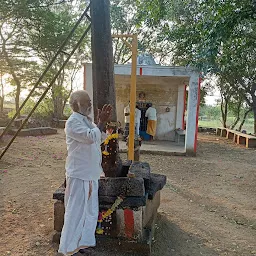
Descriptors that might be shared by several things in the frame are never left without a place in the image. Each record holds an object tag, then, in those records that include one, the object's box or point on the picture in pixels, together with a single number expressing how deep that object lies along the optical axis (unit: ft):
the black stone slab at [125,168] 12.57
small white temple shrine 41.04
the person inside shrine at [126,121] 34.47
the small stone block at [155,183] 11.53
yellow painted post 16.06
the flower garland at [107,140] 10.91
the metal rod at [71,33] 10.85
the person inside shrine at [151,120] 39.83
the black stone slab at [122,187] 10.27
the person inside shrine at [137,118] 36.51
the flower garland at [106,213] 10.14
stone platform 10.23
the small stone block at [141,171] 11.46
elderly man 9.02
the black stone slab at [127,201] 10.14
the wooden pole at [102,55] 11.13
